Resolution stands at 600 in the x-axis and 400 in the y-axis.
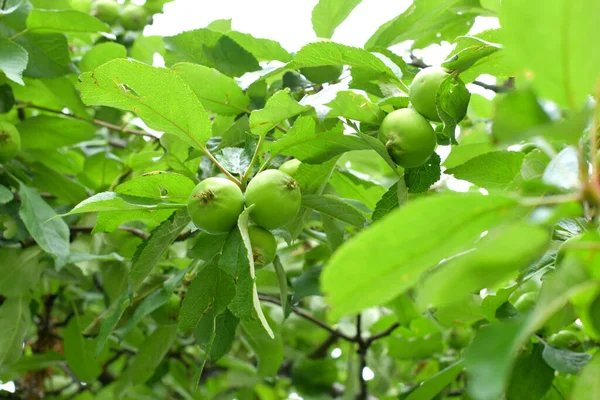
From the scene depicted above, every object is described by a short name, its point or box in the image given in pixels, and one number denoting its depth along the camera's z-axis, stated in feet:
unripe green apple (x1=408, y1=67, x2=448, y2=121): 3.16
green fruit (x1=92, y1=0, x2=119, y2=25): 6.27
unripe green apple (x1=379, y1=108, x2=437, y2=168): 3.10
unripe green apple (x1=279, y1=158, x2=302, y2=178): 3.58
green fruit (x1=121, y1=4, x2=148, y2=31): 6.39
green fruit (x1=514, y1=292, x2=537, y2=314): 4.26
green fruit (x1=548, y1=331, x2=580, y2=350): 4.33
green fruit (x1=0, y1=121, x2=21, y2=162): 4.90
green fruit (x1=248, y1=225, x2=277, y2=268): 3.23
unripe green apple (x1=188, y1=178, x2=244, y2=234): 3.11
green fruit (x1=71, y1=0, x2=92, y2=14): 6.20
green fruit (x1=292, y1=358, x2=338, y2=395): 7.29
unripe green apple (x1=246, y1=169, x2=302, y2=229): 3.10
